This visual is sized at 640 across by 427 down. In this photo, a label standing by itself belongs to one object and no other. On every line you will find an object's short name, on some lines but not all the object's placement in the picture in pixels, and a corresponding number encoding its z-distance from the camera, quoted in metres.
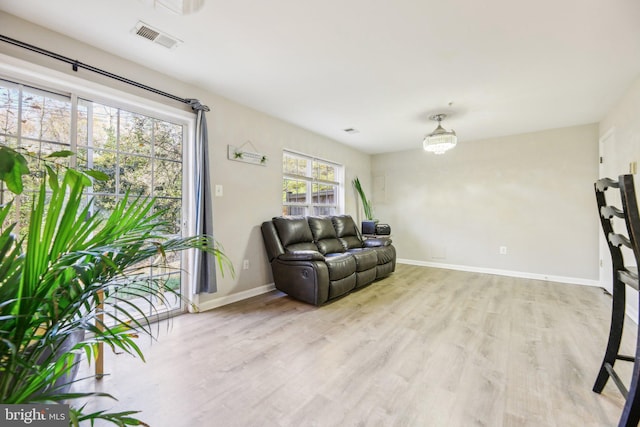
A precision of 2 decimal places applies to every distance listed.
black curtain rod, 1.79
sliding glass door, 1.88
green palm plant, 0.58
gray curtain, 2.71
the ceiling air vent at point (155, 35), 1.91
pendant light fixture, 3.38
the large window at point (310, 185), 4.08
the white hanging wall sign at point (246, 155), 3.17
